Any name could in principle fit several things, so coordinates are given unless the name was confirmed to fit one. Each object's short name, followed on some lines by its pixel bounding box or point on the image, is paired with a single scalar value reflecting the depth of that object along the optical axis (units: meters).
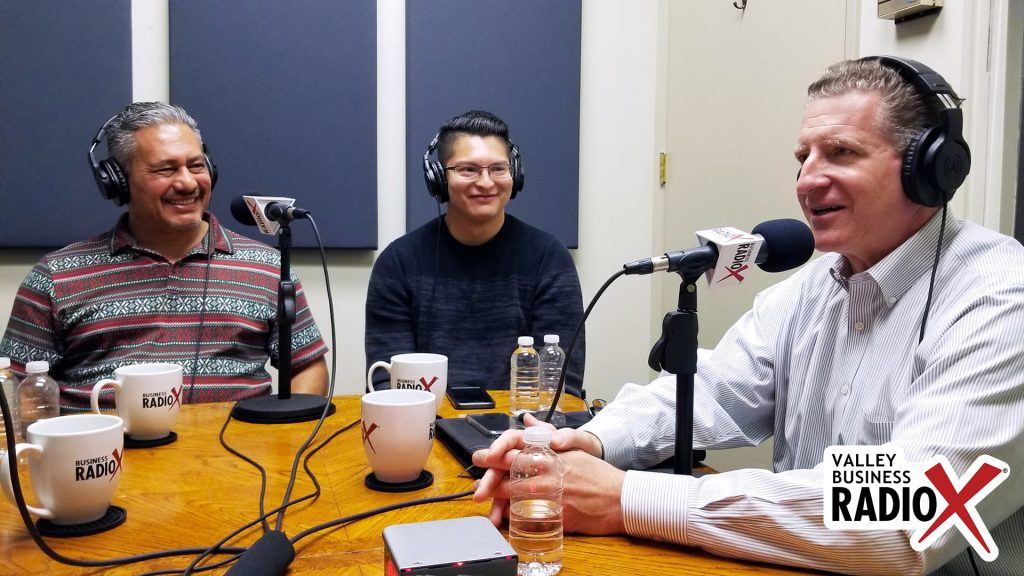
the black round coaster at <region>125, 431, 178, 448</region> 1.26
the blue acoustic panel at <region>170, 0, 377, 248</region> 2.64
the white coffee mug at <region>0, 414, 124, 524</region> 0.89
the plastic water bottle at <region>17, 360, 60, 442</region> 1.40
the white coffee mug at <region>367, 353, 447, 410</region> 1.40
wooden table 0.84
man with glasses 2.17
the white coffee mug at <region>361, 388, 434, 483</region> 1.04
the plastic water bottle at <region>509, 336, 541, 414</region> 1.60
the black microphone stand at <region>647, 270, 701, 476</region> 0.94
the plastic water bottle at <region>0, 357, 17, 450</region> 1.26
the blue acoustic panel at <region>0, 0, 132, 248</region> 2.47
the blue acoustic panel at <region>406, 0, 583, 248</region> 2.85
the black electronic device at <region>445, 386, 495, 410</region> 1.56
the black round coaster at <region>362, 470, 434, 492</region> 1.07
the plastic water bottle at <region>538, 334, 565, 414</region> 1.88
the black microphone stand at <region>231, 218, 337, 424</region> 1.44
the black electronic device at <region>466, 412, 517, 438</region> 1.25
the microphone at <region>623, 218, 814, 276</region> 0.92
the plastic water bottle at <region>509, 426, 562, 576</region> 0.83
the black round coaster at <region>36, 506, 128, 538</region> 0.90
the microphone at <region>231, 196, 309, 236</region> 1.47
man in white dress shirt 0.87
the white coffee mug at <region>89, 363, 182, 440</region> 1.27
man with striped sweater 1.96
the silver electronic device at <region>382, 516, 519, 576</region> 0.70
